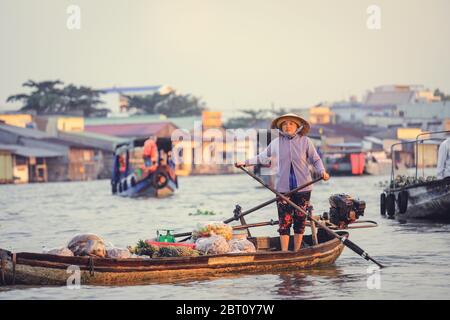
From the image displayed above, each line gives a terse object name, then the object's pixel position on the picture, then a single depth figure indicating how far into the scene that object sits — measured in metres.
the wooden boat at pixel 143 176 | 37.03
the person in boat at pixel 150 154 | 36.85
